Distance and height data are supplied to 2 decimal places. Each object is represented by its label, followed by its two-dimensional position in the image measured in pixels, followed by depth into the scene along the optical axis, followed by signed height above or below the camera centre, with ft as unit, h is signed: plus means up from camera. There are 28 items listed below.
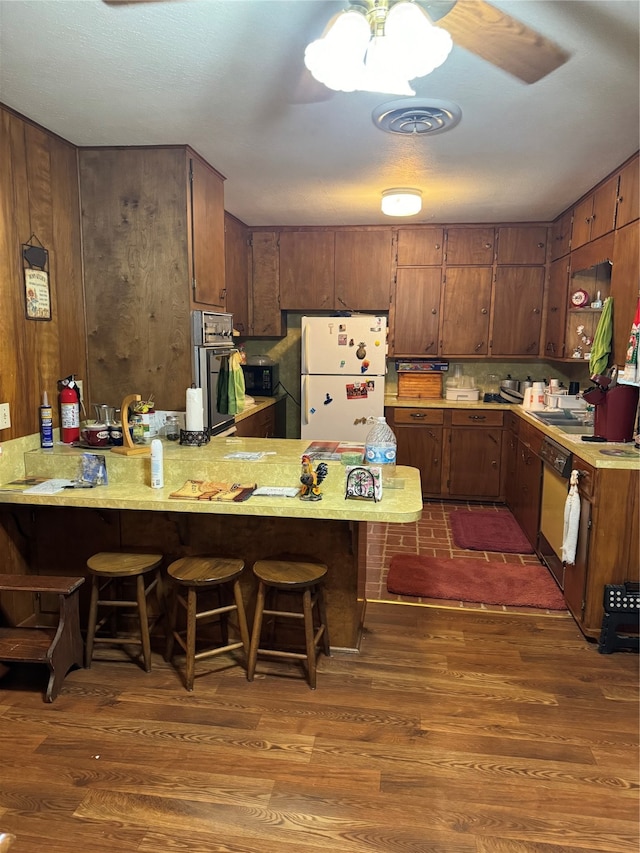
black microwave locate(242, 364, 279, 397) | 17.76 -1.14
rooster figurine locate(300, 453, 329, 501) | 7.99 -1.97
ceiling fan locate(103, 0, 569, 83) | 4.92 +2.90
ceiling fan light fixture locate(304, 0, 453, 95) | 4.58 +2.44
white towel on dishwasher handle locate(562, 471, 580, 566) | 9.66 -3.01
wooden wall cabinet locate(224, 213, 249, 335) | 15.84 +2.10
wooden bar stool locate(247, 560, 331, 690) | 7.82 -3.51
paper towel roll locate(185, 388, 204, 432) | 9.61 -1.19
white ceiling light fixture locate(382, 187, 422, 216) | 11.95 +3.01
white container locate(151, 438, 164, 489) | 8.43 -1.87
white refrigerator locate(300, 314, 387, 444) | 16.38 -0.87
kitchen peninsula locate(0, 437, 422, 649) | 8.29 -2.85
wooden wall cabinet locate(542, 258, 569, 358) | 14.92 +1.06
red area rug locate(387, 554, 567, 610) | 10.80 -4.73
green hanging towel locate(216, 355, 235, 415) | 11.22 -0.95
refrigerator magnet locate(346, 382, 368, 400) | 16.48 -1.36
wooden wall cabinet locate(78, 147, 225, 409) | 9.98 +1.37
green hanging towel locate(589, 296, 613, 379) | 11.05 +0.12
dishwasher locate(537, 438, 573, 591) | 10.74 -3.13
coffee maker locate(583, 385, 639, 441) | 10.12 -1.13
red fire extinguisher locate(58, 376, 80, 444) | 9.64 -1.20
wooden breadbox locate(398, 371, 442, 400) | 18.07 -1.29
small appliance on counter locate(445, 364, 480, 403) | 17.33 -1.35
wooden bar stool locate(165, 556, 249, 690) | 7.85 -3.69
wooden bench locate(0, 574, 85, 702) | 7.68 -4.26
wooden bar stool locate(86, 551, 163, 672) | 8.18 -3.41
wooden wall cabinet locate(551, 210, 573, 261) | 14.68 +3.01
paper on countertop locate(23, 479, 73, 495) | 8.39 -2.22
